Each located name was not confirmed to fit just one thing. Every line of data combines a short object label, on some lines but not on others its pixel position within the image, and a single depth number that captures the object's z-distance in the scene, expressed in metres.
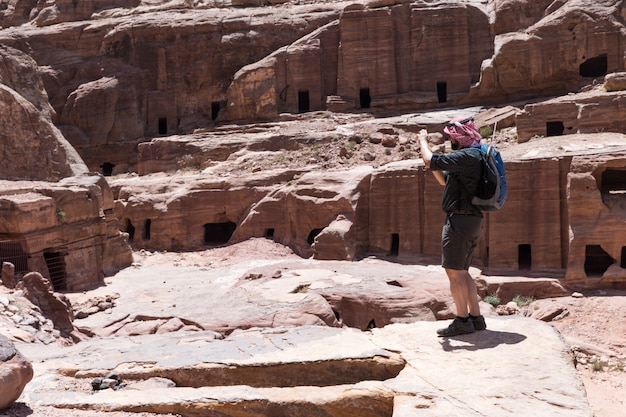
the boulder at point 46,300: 10.77
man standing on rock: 6.22
